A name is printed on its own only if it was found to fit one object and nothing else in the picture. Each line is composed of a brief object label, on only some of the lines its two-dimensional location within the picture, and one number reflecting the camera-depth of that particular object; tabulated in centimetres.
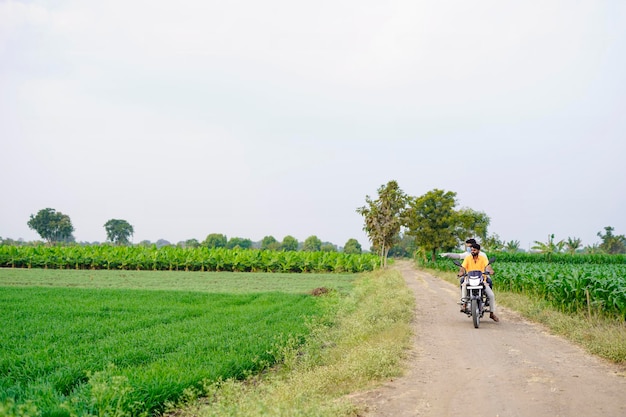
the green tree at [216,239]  10688
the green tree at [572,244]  8331
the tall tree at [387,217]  4847
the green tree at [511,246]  9218
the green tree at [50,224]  11450
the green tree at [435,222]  5700
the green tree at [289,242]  10069
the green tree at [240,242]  10519
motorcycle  1166
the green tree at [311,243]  10225
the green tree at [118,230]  12912
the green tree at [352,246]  10288
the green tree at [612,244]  9800
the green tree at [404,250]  11575
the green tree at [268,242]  10788
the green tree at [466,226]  5775
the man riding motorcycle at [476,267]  1224
